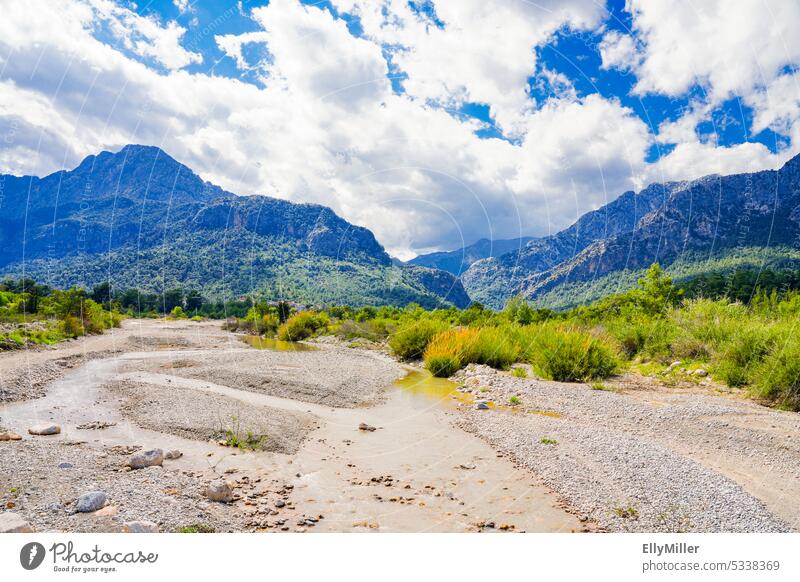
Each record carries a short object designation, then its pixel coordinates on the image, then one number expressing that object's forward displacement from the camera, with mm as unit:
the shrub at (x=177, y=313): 75912
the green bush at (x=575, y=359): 18109
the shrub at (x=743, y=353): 14852
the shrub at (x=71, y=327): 29844
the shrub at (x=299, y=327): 44281
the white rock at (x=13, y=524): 4297
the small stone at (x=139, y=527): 4668
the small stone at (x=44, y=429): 8969
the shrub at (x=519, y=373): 18984
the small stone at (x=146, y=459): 6898
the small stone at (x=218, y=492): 5934
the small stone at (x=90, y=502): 4992
